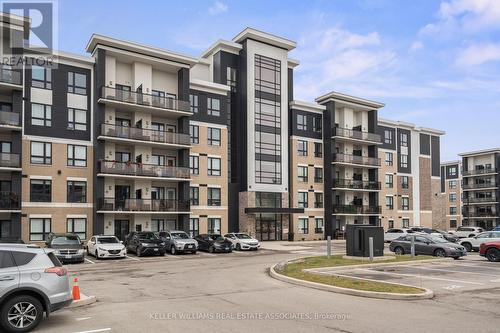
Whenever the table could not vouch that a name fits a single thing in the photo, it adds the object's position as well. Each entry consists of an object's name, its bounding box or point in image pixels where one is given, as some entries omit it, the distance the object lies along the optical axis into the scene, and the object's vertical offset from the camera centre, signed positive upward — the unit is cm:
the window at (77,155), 3709 +305
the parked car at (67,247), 2639 -308
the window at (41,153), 3541 +315
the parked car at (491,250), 2472 -318
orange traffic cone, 1241 -268
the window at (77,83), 3741 +893
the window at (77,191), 3675 +20
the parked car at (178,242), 3269 -349
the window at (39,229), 3462 -262
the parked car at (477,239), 3052 -329
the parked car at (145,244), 3092 -343
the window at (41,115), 3562 +609
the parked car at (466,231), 4988 -432
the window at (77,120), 3725 +596
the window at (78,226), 3633 -256
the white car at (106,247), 2920 -342
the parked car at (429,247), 2696 -334
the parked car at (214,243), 3425 -377
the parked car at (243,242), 3641 -386
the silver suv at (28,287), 910 -187
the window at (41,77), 3581 +902
